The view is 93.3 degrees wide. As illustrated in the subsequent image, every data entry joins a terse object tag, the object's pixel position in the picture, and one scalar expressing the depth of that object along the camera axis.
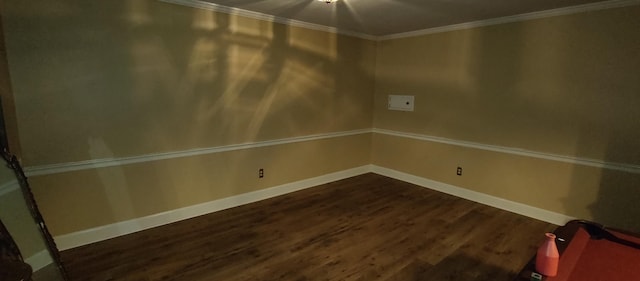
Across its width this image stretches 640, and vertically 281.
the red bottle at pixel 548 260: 1.24
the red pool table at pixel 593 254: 1.24
